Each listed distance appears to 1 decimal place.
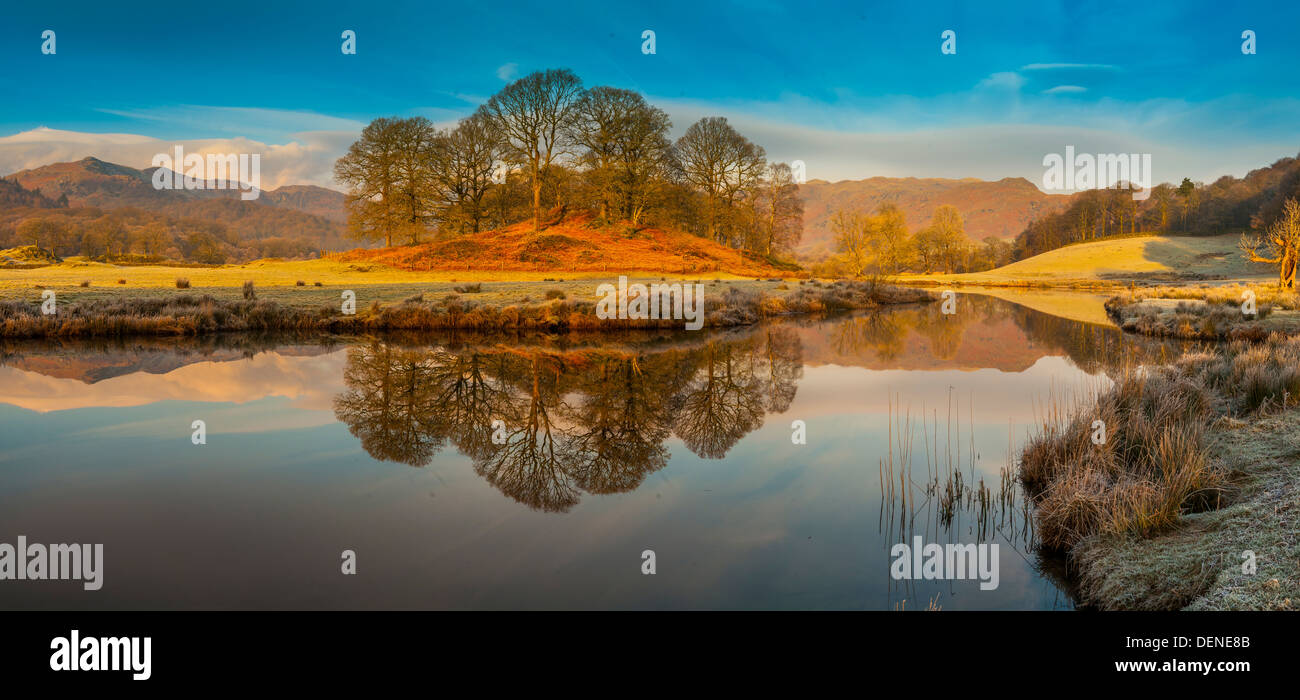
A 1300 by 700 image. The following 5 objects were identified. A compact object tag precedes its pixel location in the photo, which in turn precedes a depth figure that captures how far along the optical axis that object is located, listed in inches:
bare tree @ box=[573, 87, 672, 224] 1766.7
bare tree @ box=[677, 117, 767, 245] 2020.2
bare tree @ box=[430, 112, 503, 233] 1791.3
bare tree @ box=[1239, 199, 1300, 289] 999.0
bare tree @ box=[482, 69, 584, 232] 1656.0
